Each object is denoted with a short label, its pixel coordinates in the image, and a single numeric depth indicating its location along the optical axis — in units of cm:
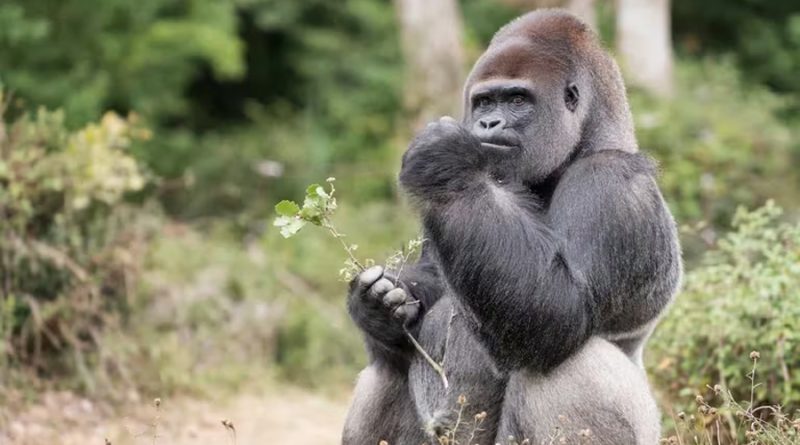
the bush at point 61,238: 1400
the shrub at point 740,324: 1079
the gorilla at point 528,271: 816
